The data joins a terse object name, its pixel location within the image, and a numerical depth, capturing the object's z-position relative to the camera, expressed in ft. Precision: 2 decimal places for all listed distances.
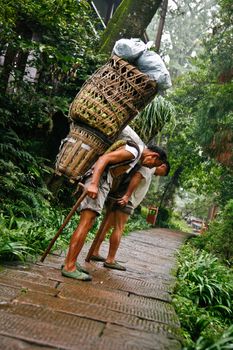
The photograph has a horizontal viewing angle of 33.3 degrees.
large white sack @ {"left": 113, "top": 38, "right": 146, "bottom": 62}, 11.07
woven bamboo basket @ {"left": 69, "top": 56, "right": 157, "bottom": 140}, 10.86
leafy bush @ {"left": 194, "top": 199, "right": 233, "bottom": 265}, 28.73
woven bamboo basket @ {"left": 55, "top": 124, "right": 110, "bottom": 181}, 10.96
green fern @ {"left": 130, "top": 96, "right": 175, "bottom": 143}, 26.57
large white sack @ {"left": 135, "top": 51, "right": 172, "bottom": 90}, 11.07
